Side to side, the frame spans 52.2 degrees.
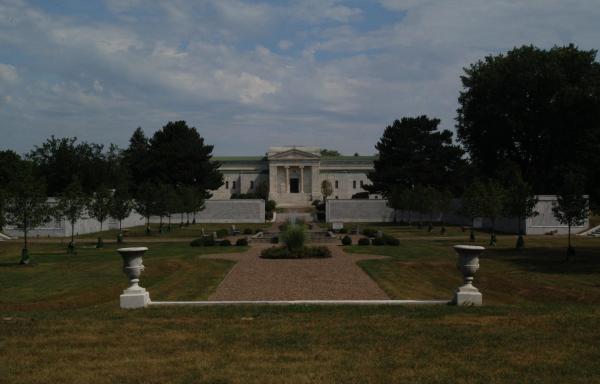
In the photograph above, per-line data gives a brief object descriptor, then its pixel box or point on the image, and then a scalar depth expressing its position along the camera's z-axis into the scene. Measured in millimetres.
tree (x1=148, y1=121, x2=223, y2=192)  78688
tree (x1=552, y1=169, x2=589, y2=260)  28312
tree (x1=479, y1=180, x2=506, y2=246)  37000
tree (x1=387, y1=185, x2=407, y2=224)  57219
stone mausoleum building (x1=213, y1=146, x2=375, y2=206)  125938
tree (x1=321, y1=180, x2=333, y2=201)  114875
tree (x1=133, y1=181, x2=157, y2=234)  49344
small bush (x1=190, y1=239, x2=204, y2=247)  36688
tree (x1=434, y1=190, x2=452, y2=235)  52625
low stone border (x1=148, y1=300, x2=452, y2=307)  13148
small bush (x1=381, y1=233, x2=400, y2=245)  35906
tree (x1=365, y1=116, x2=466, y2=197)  70562
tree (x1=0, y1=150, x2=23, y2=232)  27062
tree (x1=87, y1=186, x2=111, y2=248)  39281
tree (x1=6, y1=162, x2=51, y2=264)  27016
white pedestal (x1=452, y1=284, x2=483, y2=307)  12906
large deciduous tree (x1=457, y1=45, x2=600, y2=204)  51125
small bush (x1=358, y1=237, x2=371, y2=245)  36253
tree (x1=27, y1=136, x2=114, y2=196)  65375
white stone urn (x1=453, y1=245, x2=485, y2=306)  12844
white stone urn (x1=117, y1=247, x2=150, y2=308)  12773
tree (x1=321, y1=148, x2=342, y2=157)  192400
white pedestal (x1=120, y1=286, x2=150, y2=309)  12820
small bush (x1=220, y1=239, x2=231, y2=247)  35975
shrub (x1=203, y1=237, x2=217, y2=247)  36625
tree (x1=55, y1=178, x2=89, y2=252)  32188
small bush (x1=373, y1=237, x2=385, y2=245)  36047
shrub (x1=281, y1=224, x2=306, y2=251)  28719
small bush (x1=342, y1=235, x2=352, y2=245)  36406
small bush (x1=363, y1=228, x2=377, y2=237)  43081
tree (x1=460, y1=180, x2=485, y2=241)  38031
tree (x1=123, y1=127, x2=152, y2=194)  78981
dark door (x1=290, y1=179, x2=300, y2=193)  128250
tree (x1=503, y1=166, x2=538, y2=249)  34000
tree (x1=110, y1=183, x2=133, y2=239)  40562
